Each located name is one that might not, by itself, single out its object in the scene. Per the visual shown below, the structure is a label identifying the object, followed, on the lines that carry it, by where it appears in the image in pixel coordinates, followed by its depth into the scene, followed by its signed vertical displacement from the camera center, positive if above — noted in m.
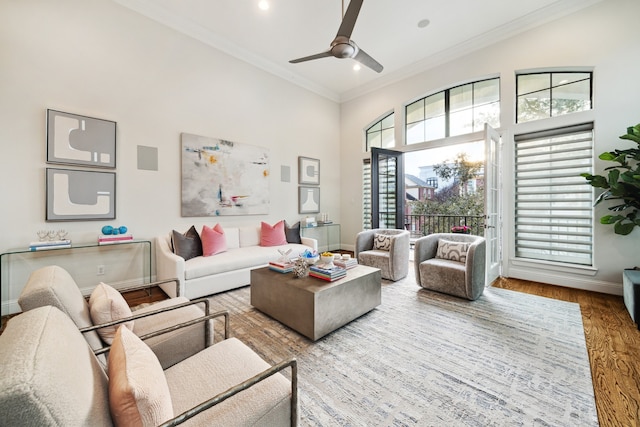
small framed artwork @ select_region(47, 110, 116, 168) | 3.00 +0.89
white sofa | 3.17 -0.70
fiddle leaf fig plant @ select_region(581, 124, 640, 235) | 2.88 +0.35
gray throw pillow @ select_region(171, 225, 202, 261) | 3.51 -0.43
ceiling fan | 2.61 +1.95
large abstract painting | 4.06 +0.62
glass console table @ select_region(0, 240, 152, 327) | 2.83 -0.64
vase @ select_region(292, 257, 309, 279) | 2.64 -0.56
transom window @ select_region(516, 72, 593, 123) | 3.62 +1.78
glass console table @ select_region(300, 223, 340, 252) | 6.05 -0.52
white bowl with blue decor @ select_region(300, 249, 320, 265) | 2.73 -0.47
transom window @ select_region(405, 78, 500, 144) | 4.45 +1.94
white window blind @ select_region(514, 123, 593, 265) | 3.56 +0.27
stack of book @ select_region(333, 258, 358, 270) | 2.81 -0.54
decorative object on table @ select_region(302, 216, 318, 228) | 5.72 -0.19
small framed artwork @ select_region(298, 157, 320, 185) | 5.72 +0.98
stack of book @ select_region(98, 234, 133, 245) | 3.17 -0.32
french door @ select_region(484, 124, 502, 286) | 3.60 +0.15
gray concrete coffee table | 2.27 -0.82
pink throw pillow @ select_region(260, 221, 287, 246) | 4.57 -0.39
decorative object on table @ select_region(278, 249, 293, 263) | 2.89 -0.51
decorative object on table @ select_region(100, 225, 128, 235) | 3.24 -0.21
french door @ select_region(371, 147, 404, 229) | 5.18 +0.38
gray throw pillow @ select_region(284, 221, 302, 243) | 4.89 -0.37
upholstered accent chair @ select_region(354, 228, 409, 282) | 3.95 -0.61
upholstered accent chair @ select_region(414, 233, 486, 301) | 3.11 -0.65
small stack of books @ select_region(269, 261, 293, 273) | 2.77 -0.58
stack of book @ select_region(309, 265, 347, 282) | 2.53 -0.59
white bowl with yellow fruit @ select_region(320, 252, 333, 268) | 2.66 -0.50
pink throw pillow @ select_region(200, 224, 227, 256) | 3.74 -0.41
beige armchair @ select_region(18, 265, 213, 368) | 1.12 -0.65
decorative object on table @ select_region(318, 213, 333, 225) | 6.16 -0.10
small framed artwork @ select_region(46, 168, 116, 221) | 3.01 +0.22
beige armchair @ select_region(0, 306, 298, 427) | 0.57 -0.54
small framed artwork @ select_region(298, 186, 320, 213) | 5.75 +0.33
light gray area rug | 1.53 -1.14
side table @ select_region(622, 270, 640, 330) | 2.42 -0.77
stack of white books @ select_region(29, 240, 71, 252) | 2.78 -0.35
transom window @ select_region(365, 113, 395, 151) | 5.80 +1.87
